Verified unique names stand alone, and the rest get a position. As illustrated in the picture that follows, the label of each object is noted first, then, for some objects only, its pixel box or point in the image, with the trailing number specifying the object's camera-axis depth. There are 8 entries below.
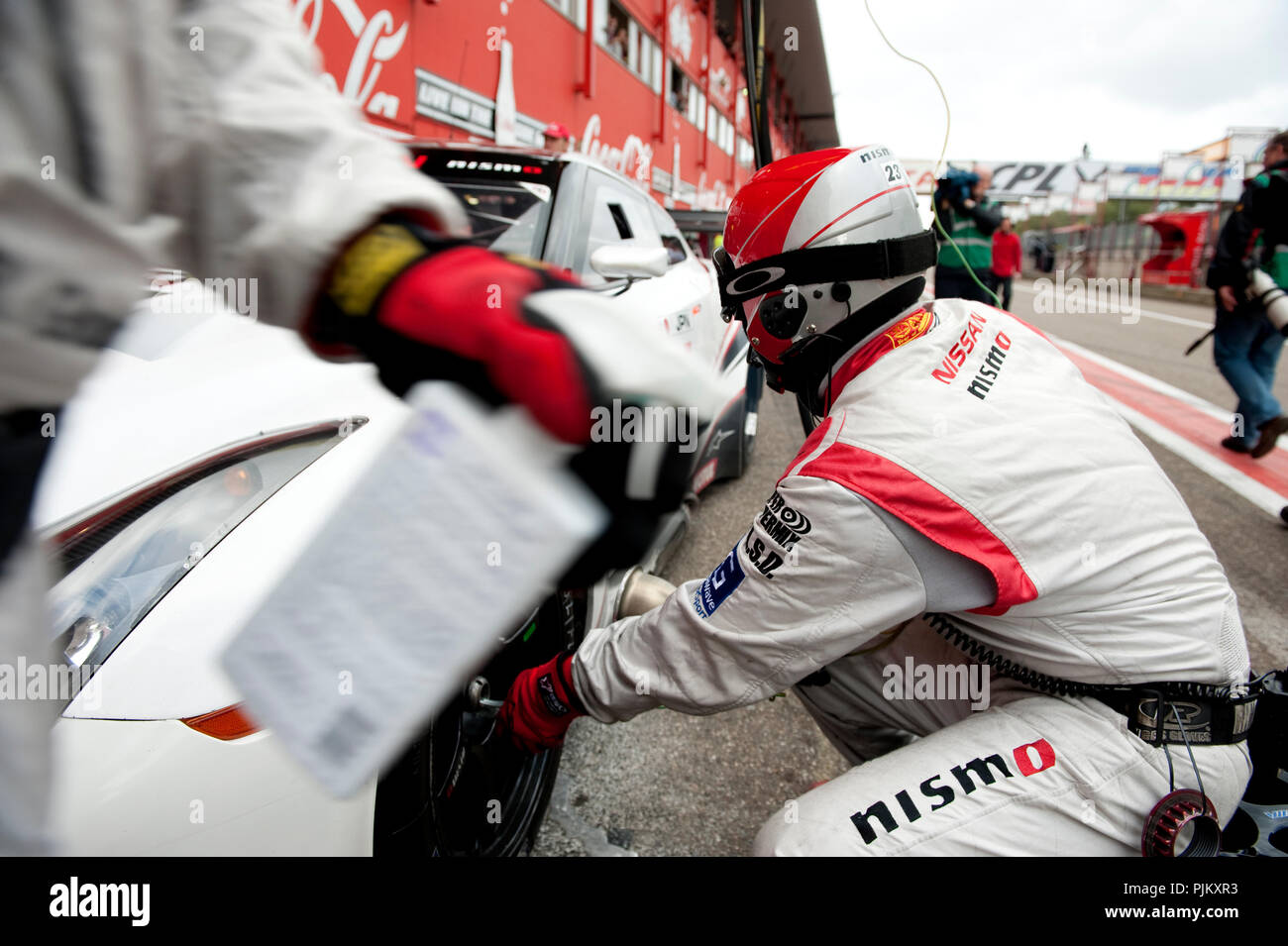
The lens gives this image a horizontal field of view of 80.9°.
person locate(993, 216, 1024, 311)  8.24
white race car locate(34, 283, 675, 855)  0.93
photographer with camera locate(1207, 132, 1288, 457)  4.66
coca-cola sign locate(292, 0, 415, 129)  5.43
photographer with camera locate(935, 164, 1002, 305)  6.43
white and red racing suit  1.23
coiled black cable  1.29
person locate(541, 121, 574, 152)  5.48
